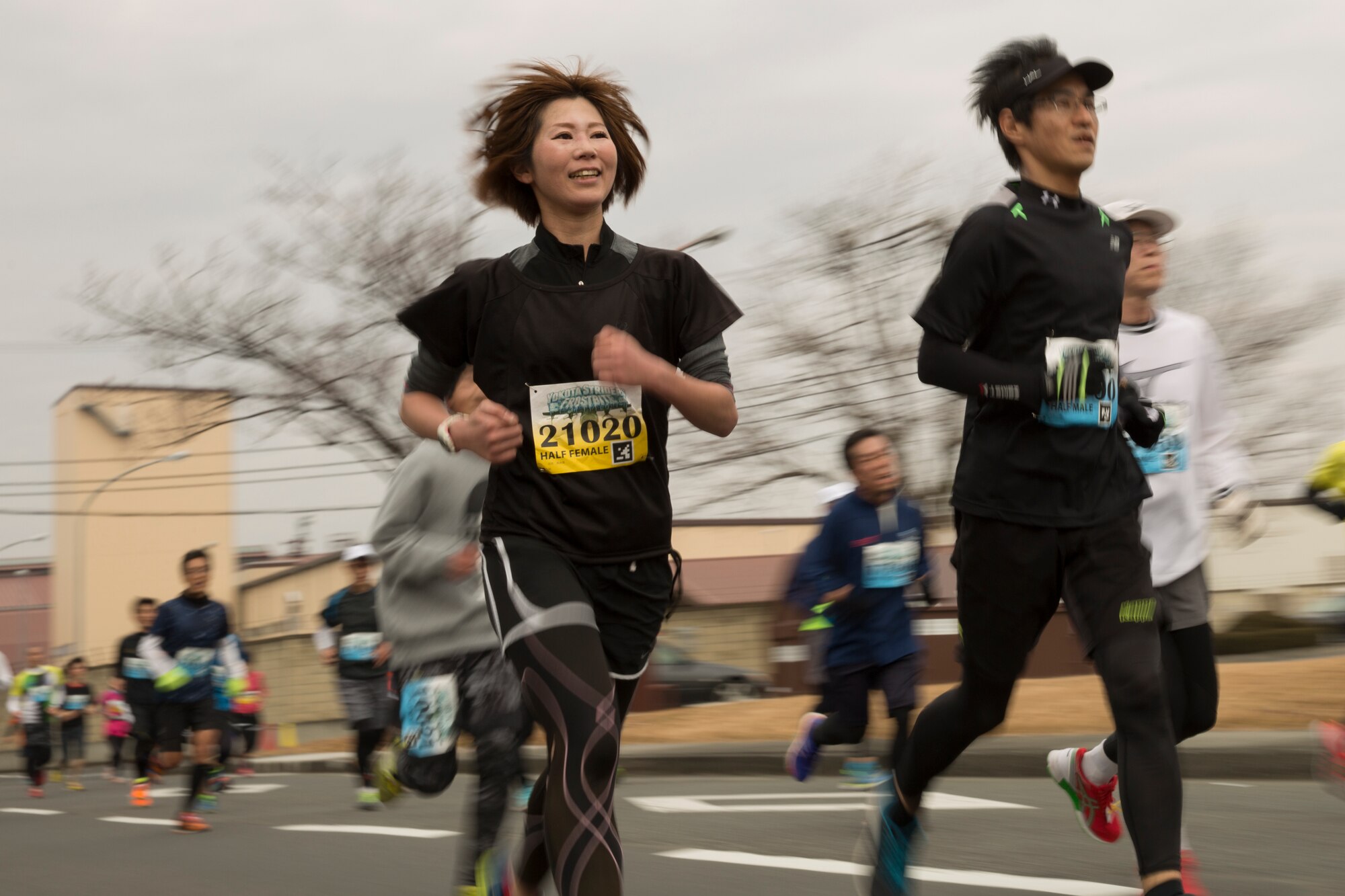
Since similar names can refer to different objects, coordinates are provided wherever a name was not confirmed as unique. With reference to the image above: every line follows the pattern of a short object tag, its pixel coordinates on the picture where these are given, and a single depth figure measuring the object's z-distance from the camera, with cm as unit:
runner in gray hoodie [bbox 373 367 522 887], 1151
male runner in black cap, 756
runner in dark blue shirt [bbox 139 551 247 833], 2051
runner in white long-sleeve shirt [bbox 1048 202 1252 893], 970
